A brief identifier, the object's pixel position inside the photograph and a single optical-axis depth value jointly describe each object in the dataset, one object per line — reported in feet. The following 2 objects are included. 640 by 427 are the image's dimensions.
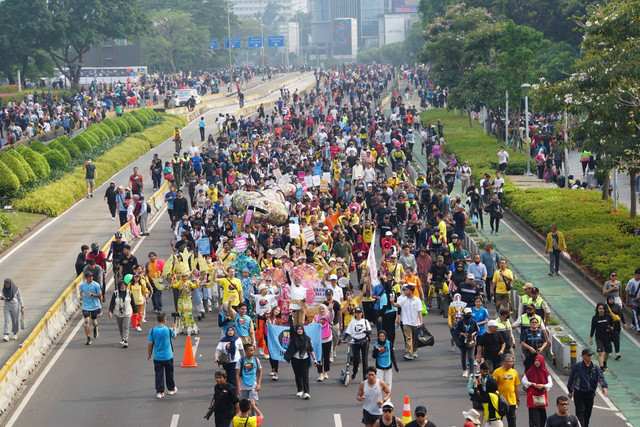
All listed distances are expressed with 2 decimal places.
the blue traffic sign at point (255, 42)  459.32
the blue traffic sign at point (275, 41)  484.33
